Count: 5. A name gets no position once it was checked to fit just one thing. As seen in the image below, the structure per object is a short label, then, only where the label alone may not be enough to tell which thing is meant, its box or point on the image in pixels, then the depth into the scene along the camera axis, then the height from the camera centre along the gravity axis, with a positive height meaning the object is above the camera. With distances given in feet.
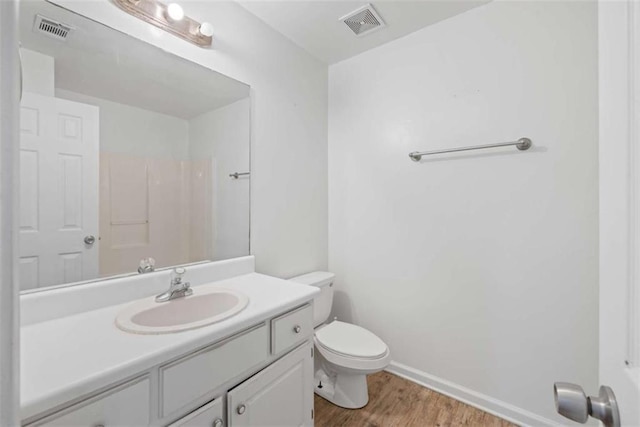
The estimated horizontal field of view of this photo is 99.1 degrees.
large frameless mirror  3.09 +0.81
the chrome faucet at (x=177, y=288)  3.66 -1.05
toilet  4.88 -2.62
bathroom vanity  2.05 -1.36
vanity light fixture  3.76 +2.87
